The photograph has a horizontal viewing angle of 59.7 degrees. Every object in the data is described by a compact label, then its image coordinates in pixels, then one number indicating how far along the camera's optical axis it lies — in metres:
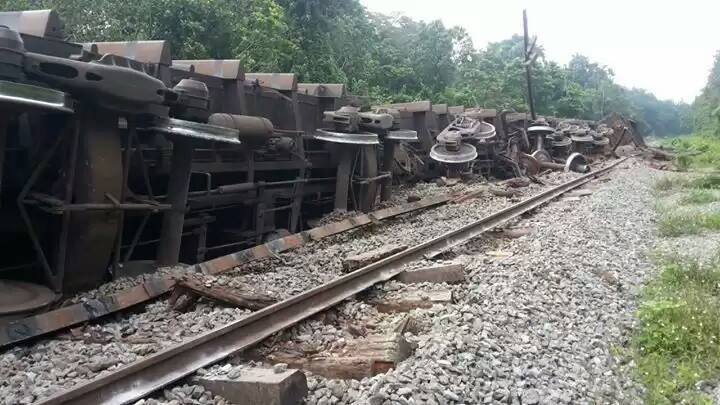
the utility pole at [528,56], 27.09
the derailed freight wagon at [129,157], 5.11
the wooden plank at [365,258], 6.27
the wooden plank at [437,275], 5.80
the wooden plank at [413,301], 5.05
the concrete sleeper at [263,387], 3.05
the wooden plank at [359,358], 3.54
